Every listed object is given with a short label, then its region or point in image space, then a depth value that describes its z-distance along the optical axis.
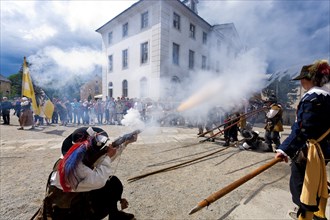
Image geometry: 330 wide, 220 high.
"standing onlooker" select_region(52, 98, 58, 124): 12.71
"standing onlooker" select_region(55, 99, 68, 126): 12.80
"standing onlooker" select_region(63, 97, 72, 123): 13.24
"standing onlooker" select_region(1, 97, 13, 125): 12.02
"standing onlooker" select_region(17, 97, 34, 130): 9.97
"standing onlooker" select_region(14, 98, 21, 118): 13.38
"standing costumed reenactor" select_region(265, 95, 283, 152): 5.76
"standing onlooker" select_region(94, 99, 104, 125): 13.40
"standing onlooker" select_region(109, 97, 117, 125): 13.16
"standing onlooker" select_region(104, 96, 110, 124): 13.28
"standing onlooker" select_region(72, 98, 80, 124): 13.23
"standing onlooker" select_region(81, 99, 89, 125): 13.34
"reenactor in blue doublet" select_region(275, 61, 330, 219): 2.02
